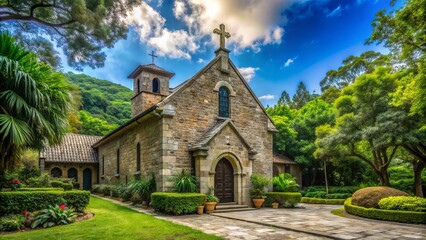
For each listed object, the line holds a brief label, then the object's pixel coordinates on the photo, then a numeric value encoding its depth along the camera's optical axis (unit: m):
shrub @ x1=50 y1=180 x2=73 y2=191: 16.75
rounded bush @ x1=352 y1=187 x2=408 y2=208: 11.38
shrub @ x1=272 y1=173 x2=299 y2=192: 16.42
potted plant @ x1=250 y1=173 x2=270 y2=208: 14.92
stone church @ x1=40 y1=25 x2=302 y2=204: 13.48
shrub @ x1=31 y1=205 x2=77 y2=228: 8.56
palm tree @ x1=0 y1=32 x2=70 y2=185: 8.01
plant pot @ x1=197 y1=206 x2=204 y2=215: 12.04
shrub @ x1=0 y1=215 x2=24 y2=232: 8.04
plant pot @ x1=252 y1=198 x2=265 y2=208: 14.88
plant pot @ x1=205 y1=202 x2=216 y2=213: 12.62
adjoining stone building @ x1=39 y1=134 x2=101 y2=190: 24.61
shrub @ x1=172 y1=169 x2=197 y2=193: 12.76
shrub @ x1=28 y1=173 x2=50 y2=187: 15.24
